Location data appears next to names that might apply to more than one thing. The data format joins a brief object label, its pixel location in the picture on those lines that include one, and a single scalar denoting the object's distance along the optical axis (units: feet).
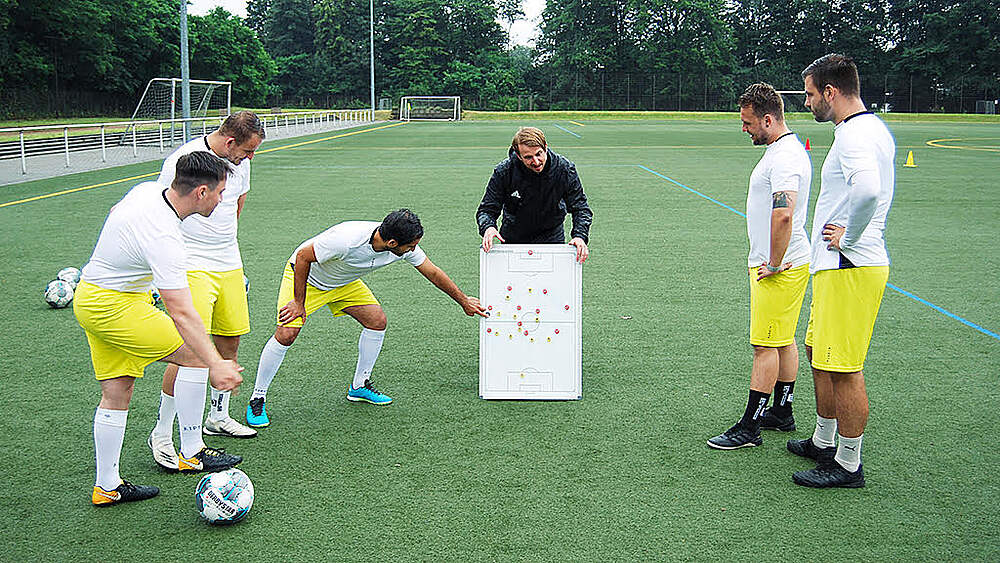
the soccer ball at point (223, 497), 13.01
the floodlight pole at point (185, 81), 86.28
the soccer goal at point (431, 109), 216.15
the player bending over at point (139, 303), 12.16
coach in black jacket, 19.06
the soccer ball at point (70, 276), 26.89
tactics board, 18.94
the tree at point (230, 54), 198.08
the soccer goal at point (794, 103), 232.73
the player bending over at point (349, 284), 16.12
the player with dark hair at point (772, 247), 15.33
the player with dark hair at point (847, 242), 13.16
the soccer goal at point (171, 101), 94.32
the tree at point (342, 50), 294.46
